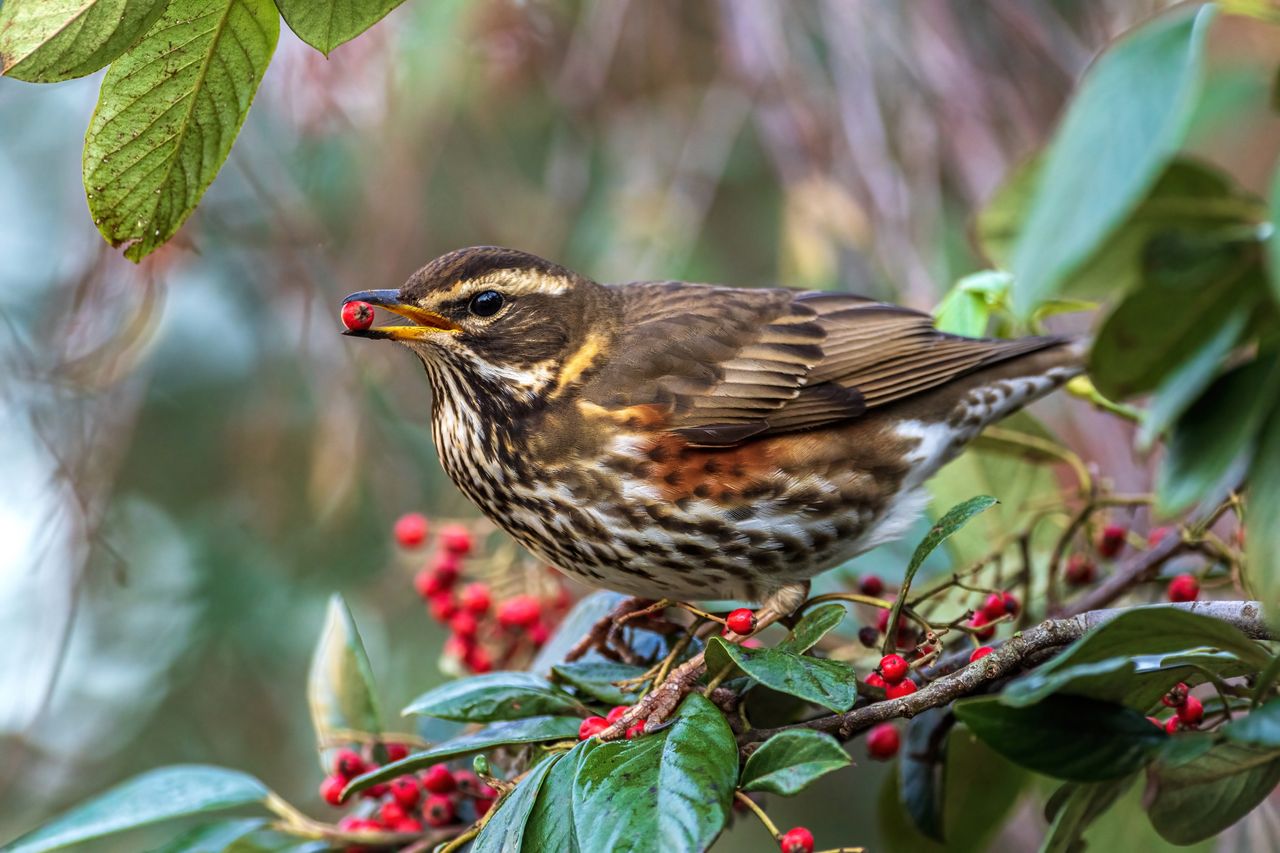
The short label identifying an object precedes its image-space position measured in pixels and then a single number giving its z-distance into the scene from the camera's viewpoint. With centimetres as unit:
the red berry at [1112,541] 607
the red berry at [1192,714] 388
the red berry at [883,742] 562
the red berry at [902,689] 416
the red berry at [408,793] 521
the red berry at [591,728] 426
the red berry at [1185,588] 508
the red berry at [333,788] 540
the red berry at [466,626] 642
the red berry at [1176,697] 370
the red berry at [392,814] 525
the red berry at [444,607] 669
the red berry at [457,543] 677
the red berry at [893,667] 412
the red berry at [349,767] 546
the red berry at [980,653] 402
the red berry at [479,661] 639
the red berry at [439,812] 516
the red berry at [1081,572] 574
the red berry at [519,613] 628
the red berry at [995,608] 475
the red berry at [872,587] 589
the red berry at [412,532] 693
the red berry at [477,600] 641
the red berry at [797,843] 374
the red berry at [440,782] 501
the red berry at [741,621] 532
